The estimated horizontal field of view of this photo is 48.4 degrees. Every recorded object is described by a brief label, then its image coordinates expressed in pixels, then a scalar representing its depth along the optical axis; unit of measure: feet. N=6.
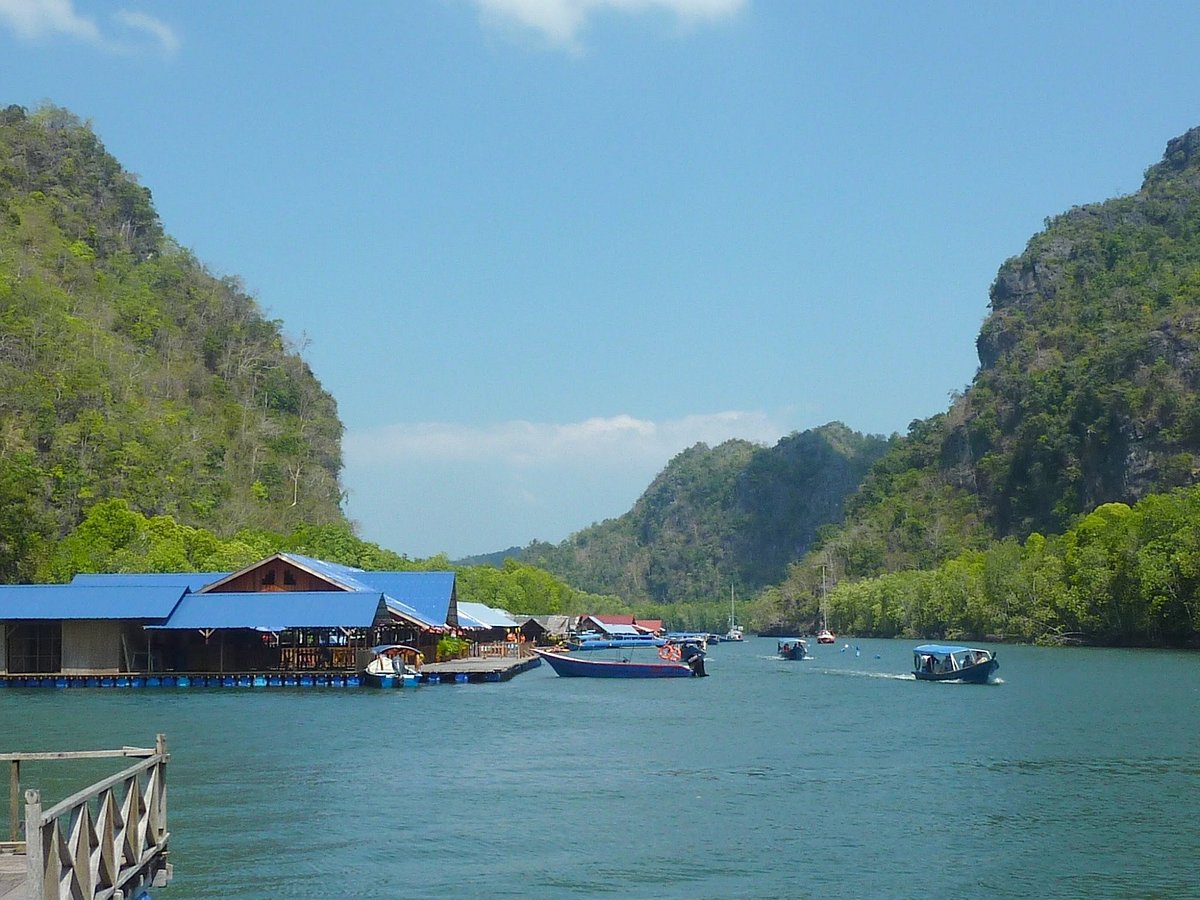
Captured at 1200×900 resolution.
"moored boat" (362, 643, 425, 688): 192.13
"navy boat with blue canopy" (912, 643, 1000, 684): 206.08
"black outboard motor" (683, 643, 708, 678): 241.55
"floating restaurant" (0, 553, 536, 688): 186.91
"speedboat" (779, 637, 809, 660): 331.57
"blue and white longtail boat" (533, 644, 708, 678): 242.17
